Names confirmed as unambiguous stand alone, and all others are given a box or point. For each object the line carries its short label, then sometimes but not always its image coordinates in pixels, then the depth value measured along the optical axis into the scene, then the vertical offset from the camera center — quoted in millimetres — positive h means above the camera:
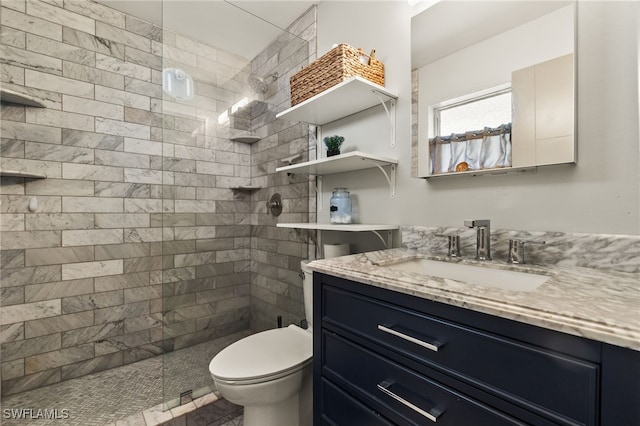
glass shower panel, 1972 +411
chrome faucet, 1094 -119
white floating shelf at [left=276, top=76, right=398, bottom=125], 1422 +626
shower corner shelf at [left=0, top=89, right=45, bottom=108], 1743 +743
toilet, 1196 -727
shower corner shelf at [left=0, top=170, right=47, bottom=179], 1741 +249
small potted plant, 1676 +402
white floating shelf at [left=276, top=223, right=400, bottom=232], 1387 -86
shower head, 2289 +1063
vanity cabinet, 506 -368
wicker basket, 1435 +765
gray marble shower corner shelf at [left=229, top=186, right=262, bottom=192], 2333 +198
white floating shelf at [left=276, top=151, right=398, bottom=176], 1418 +270
